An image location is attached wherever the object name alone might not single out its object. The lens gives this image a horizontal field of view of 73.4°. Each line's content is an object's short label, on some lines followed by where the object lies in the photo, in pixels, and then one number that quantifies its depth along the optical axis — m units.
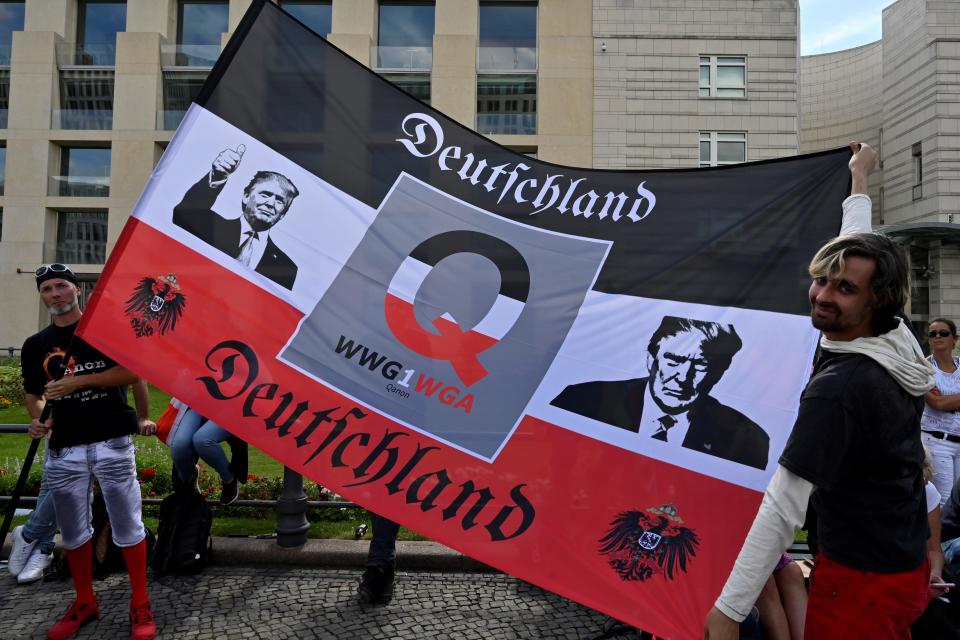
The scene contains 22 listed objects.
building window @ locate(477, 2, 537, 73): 27.34
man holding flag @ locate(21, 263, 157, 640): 3.62
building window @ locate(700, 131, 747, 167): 26.42
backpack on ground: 4.48
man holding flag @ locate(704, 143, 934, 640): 1.74
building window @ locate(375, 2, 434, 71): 28.61
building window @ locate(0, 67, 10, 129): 29.11
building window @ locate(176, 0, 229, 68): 29.38
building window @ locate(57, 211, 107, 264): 29.00
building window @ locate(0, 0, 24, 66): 29.91
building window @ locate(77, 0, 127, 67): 29.75
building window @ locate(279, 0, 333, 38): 28.47
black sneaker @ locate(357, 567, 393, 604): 4.15
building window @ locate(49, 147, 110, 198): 28.83
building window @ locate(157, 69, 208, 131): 28.17
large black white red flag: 2.79
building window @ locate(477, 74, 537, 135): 26.94
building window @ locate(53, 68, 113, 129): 28.53
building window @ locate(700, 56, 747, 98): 26.69
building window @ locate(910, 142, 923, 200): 27.86
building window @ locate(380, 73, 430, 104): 27.30
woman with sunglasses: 4.86
